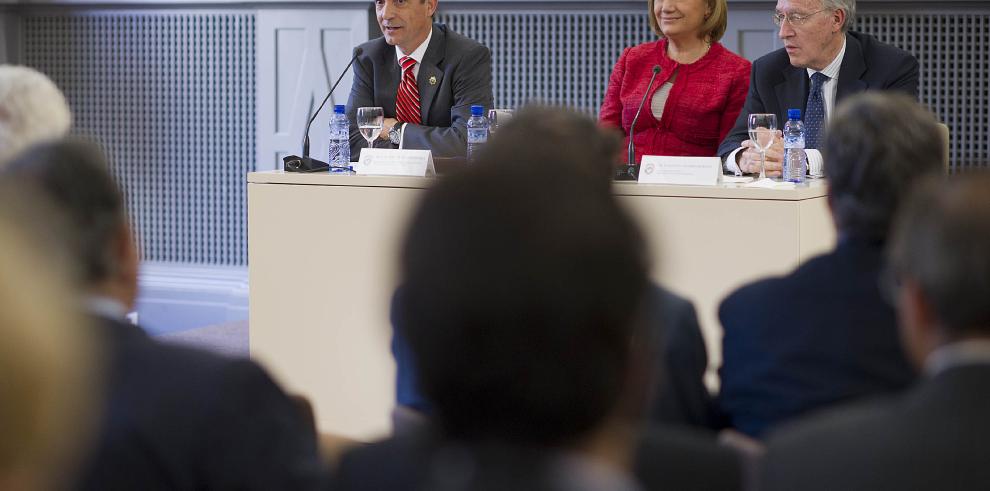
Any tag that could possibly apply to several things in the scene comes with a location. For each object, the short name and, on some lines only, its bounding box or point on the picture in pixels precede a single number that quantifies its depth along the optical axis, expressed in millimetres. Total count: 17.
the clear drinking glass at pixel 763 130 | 6582
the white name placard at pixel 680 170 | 6035
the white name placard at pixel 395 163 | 6527
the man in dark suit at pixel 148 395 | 2385
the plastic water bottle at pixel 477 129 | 7172
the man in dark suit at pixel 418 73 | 8180
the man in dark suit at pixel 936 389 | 2117
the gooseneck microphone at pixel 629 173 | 6391
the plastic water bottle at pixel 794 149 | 6312
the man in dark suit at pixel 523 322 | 1556
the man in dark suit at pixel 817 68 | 7457
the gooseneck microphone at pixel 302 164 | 6852
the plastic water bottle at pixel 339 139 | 7340
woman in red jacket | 7812
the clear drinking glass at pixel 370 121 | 7387
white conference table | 5988
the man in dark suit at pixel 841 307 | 3104
